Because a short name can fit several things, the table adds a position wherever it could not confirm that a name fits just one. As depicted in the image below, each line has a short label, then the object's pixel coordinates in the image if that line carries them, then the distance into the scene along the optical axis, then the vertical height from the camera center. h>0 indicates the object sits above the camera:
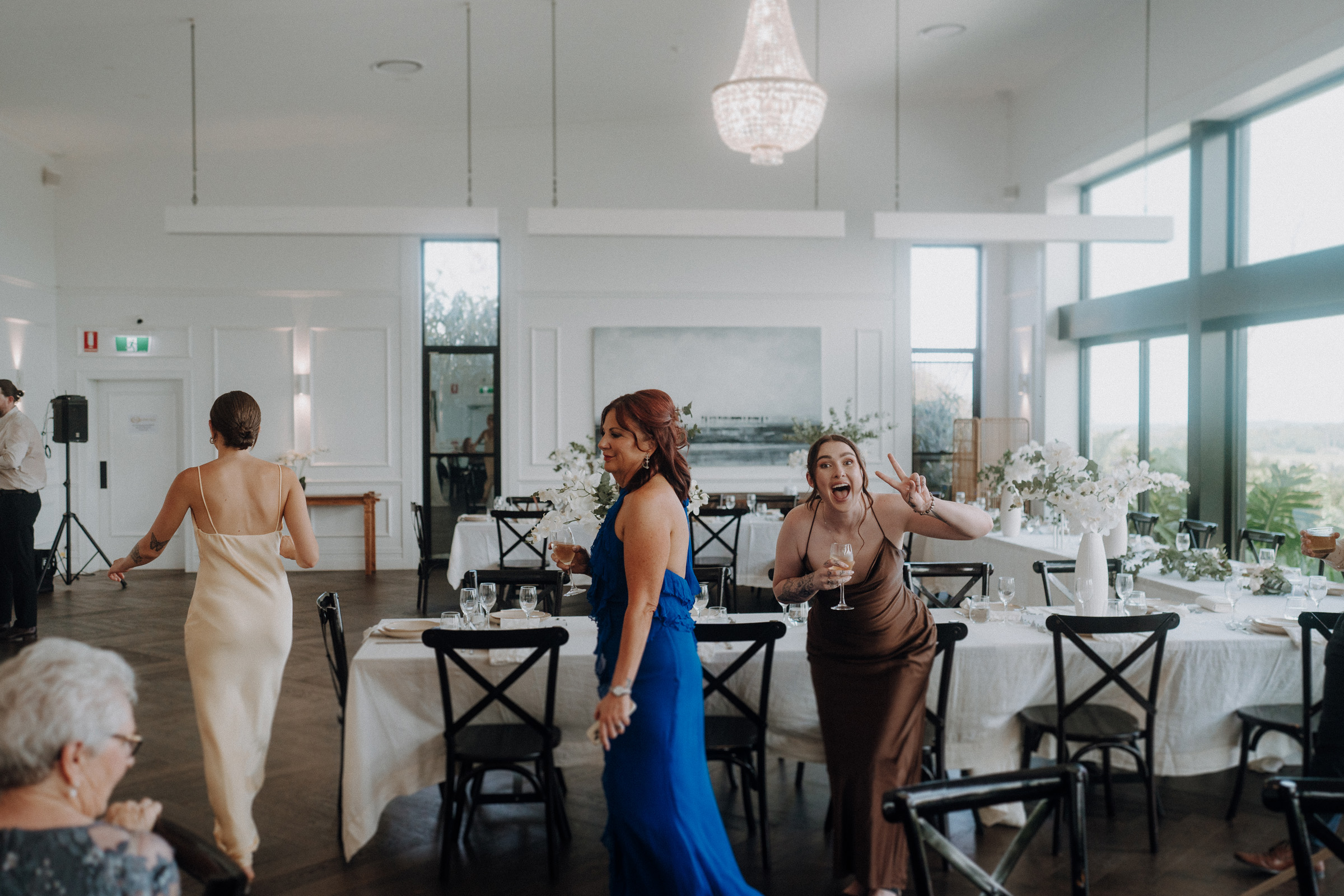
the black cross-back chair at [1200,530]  7.04 -0.78
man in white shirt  7.16 -0.66
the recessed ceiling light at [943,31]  8.77 +3.46
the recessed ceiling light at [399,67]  8.49 +3.03
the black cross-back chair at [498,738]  3.40 -1.15
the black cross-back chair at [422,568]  8.45 -1.25
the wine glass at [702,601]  4.16 -0.76
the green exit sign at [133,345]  10.70 +0.80
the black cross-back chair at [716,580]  4.75 -0.79
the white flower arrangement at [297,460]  9.88 -0.41
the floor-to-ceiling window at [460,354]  11.02 +0.73
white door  10.86 -0.36
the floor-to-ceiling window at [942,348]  11.41 +0.85
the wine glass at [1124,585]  4.32 -0.71
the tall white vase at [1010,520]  7.48 -0.74
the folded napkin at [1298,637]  3.94 -0.86
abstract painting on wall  11.00 +0.48
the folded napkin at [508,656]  3.69 -0.88
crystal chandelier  5.29 +1.75
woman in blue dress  2.68 -0.69
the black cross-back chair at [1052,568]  4.98 -0.74
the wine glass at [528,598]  4.09 -0.73
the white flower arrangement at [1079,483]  4.58 -0.30
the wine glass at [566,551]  3.12 -0.41
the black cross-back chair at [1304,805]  1.94 -0.76
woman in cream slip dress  3.44 -0.64
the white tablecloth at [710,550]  8.03 -1.05
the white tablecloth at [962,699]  3.66 -1.07
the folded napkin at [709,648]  3.77 -0.87
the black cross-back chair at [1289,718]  3.67 -1.14
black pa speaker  9.45 +0.00
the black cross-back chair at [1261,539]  6.39 -0.78
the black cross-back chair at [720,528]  7.74 -0.88
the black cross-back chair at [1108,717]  3.61 -1.08
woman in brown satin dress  3.24 -0.76
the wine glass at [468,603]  3.98 -0.73
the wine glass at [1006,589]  4.17 -0.70
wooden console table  10.57 -0.88
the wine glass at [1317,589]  4.21 -0.70
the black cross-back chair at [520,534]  7.44 -0.87
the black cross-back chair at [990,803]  1.90 -0.74
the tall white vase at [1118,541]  5.50 -0.67
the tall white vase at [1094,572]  4.42 -0.66
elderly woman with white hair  1.41 -0.54
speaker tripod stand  9.34 -1.24
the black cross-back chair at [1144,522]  7.82 -0.78
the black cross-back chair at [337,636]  3.71 -0.81
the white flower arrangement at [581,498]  4.77 -0.40
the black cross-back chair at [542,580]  4.80 -0.79
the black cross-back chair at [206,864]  1.63 -0.74
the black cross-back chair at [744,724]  3.53 -1.13
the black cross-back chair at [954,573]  4.92 -0.75
